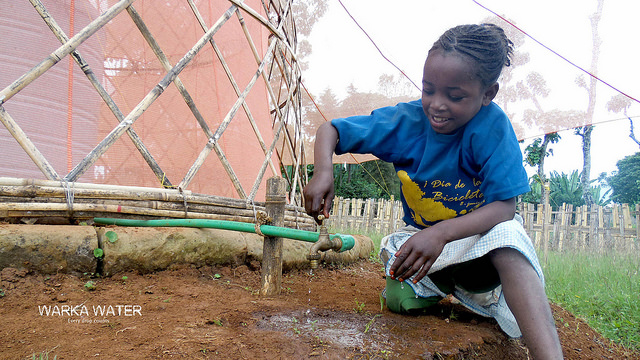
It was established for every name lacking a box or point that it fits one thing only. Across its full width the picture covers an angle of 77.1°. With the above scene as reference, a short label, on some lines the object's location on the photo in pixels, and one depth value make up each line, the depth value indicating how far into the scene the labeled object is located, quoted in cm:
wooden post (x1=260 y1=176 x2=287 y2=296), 167
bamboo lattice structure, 173
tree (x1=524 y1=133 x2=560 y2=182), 1441
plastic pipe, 152
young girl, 112
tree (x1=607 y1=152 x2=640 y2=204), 1967
